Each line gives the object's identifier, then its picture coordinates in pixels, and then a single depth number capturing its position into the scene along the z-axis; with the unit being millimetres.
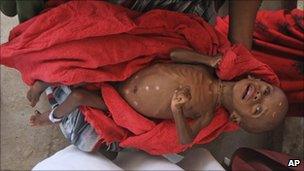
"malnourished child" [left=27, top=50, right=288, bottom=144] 1037
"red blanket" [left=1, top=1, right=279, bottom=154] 947
